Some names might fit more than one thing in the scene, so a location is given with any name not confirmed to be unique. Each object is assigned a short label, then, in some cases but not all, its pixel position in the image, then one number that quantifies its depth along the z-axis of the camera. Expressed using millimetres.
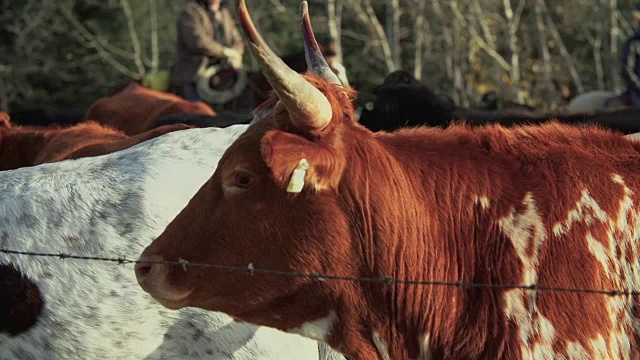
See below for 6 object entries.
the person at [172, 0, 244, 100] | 12023
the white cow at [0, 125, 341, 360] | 3877
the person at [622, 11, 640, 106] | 11844
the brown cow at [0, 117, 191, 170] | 5098
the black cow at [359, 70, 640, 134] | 6898
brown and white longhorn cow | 2922
